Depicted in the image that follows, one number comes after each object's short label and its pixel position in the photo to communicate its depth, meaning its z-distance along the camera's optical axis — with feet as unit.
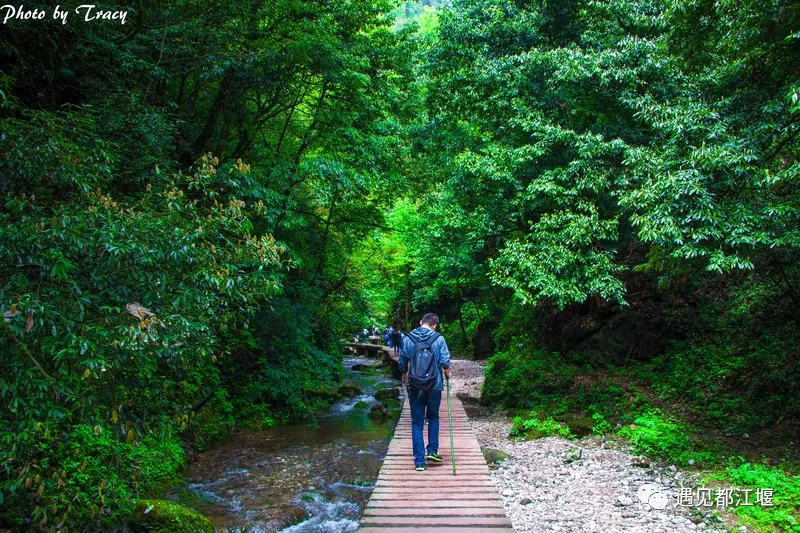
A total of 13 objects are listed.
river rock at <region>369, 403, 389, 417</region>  43.14
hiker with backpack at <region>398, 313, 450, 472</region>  17.87
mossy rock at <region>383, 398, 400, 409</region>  47.07
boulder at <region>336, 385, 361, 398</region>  53.55
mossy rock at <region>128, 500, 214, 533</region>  17.99
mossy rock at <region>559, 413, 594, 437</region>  28.99
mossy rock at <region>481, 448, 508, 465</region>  25.99
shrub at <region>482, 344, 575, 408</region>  35.70
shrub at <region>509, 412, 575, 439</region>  29.70
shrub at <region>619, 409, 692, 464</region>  23.20
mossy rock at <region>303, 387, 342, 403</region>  48.05
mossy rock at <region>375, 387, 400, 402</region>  50.29
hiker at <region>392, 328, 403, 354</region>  74.95
